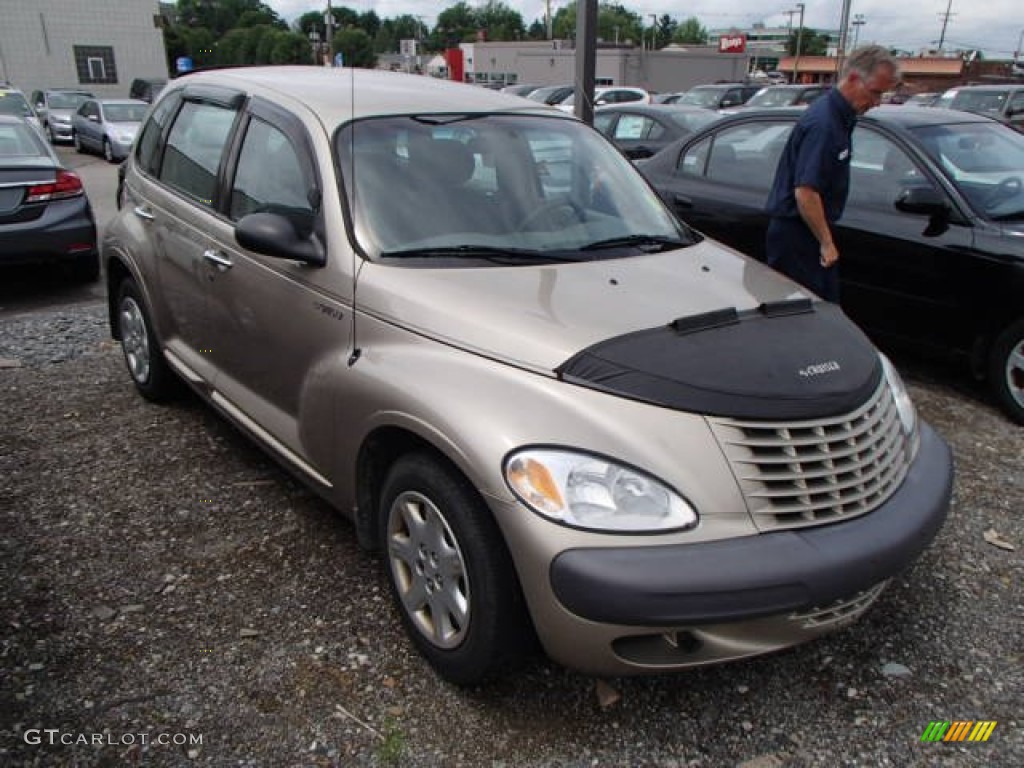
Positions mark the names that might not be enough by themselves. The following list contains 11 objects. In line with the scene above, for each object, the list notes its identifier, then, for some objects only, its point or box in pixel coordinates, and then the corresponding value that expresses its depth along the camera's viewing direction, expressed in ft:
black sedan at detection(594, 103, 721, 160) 33.91
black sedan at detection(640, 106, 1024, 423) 15.10
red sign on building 191.52
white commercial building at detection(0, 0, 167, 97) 117.19
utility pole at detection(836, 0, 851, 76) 99.19
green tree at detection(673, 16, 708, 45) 474.90
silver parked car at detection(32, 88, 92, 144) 73.72
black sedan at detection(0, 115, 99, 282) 22.50
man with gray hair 13.34
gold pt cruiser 7.13
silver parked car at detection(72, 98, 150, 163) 59.77
